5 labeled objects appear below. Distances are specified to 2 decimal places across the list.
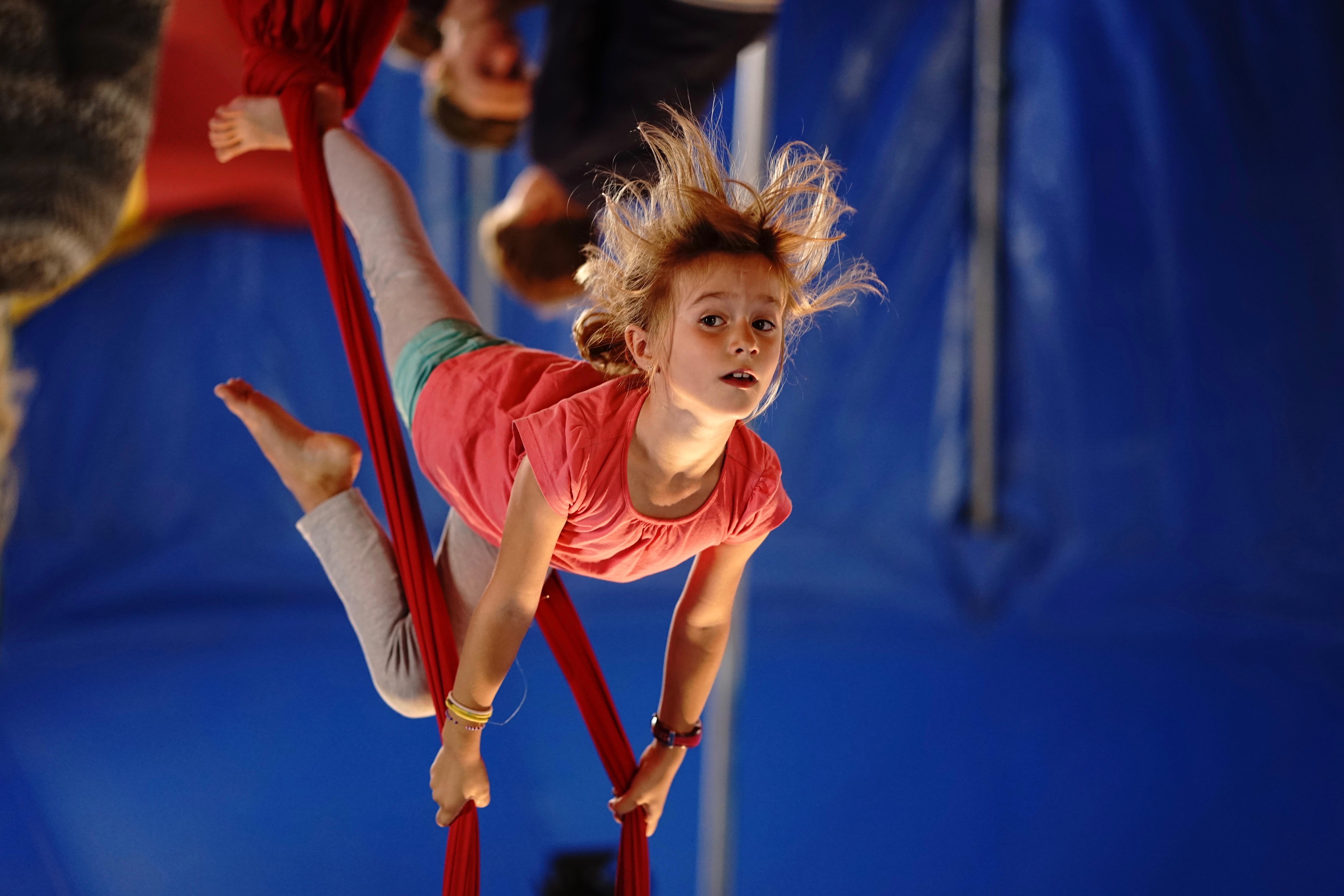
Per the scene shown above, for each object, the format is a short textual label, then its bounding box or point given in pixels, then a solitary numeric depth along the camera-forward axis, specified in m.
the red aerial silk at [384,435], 4.07
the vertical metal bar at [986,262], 7.16
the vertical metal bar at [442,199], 7.77
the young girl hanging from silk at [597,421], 3.92
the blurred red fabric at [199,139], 5.38
